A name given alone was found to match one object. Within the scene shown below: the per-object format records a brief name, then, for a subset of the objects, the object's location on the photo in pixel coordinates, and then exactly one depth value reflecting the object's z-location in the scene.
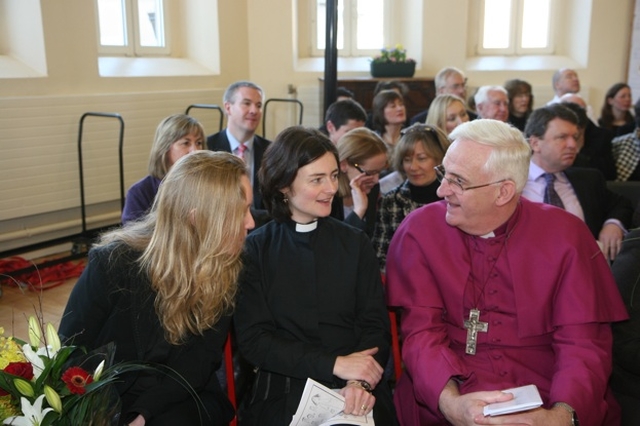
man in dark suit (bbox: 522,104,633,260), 3.77
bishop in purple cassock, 2.37
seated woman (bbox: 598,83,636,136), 7.41
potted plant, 8.84
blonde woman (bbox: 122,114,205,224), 4.00
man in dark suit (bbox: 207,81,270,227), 4.97
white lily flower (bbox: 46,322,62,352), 1.60
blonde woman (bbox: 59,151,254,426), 2.27
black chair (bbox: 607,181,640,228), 3.97
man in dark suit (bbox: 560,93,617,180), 5.28
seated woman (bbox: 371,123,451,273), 3.69
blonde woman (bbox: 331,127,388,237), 3.77
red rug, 5.36
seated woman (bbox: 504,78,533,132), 7.12
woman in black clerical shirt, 2.41
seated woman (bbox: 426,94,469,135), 5.45
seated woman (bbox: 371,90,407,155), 5.77
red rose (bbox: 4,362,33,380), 1.50
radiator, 5.72
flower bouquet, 1.46
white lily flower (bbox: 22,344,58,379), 1.55
